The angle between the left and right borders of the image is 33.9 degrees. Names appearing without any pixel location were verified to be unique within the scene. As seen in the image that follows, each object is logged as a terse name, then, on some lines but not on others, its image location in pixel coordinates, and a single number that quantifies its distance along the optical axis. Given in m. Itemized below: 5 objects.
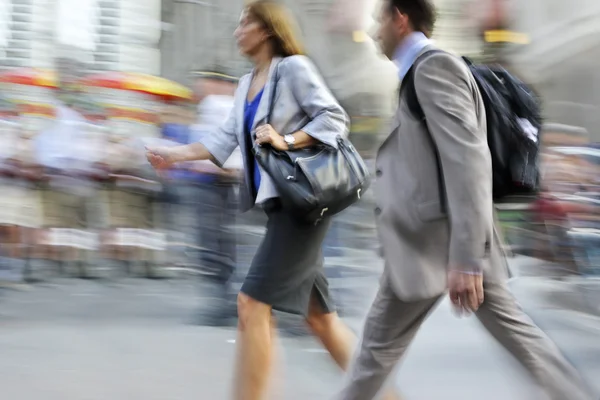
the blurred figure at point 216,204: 6.48
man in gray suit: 2.87
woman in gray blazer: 3.69
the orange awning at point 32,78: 8.80
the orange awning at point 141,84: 9.05
